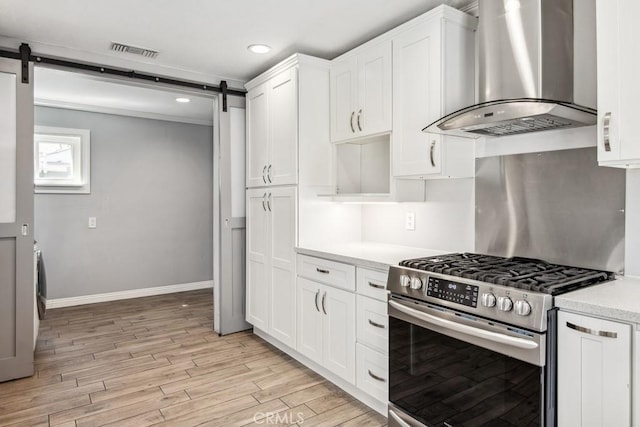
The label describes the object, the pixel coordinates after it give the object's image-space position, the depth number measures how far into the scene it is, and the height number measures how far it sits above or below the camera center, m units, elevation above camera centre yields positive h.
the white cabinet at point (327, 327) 2.52 -0.77
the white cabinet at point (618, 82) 1.53 +0.49
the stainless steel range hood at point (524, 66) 1.83 +0.67
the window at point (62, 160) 4.64 +0.58
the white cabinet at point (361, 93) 2.60 +0.80
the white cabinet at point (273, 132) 3.06 +0.64
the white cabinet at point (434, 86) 2.24 +0.70
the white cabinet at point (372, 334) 2.27 -0.72
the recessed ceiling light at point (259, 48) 3.02 +1.22
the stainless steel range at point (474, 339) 1.52 -0.55
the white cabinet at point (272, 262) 3.09 -0.43
